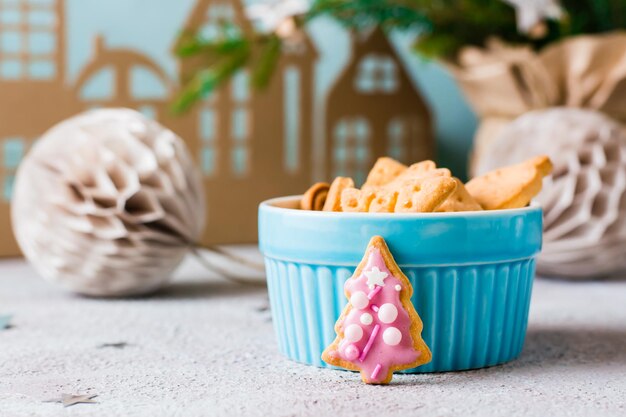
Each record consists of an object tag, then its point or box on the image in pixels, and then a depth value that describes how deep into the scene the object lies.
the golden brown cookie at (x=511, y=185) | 0.51
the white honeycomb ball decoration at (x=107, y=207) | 0.61
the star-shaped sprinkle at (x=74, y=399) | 0.46
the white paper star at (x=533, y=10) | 0.69
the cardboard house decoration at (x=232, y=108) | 0.76
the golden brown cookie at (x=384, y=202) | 0.49
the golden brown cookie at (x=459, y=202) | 0.48
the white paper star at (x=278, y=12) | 0.76
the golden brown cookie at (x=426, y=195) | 0.48
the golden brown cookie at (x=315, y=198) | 0.52
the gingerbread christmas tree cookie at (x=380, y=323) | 0.47
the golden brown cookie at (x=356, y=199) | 0.49
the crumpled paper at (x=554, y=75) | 0.71
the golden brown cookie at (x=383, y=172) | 0.52
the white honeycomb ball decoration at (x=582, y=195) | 0.65
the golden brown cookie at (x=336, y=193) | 0.50
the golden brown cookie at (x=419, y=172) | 0.49
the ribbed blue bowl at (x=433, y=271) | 0.48
